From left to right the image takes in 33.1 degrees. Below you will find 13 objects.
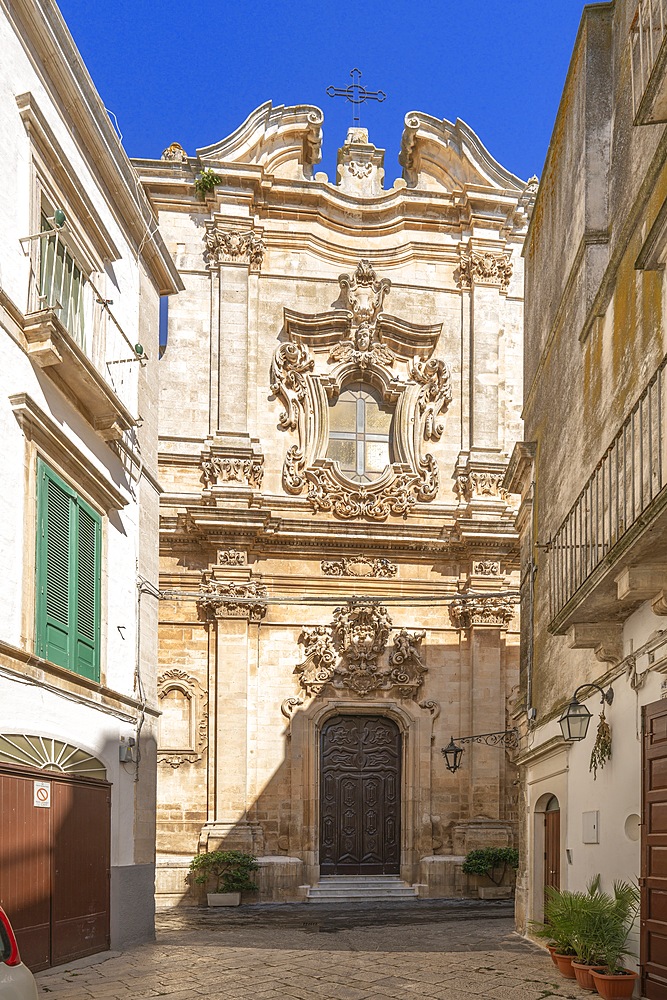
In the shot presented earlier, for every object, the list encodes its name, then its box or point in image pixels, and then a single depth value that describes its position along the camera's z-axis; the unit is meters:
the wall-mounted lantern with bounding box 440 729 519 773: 20.14
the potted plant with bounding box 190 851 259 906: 19.05
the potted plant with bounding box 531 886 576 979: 9.20
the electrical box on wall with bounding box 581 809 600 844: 9.96
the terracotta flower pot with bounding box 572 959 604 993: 8.79
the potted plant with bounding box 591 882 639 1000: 8.45
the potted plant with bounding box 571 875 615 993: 8.87
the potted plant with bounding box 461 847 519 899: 20.08
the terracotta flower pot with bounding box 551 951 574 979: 9.37
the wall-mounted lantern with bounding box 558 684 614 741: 10.15
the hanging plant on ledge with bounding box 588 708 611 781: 9.66
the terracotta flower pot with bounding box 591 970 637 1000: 8.43
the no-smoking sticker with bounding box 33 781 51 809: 9.82
